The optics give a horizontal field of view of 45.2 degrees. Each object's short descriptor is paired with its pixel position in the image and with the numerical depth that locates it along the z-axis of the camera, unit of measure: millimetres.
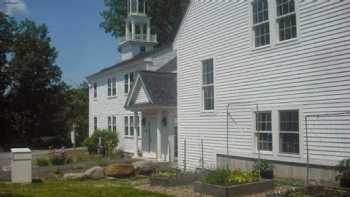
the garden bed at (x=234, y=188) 11023
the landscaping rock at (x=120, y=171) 17094
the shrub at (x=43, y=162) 22694
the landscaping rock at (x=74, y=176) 16625
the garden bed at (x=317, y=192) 8961
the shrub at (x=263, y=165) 12709
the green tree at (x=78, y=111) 44562
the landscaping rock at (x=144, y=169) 17719
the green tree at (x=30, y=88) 43312
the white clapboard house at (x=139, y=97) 22125
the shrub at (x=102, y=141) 28156
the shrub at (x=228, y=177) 11492
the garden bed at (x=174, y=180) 13727
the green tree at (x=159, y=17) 51000
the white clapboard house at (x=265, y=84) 11492
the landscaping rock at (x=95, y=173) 16859
